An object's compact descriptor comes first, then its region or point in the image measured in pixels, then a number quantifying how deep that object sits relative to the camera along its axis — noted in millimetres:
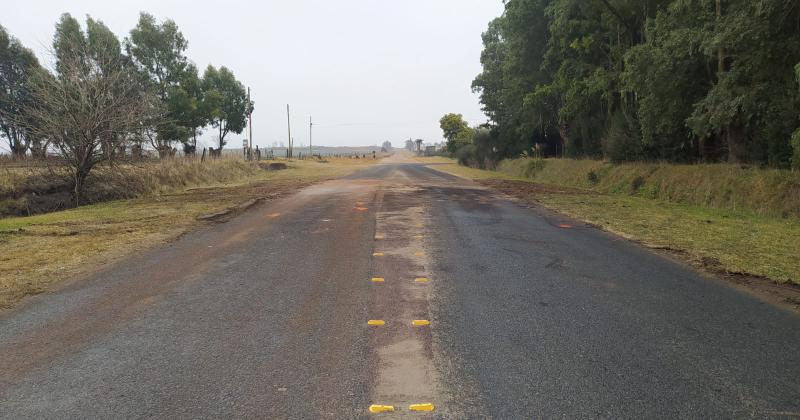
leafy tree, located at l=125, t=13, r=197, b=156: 41656
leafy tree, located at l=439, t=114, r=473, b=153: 84875
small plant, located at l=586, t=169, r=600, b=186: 21875
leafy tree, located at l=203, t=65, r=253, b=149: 55219
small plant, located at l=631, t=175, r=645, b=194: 18230
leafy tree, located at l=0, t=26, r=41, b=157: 35469
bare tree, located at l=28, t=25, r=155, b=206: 15539
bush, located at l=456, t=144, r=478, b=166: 49375
